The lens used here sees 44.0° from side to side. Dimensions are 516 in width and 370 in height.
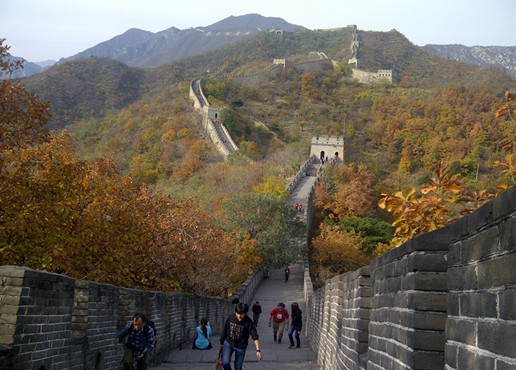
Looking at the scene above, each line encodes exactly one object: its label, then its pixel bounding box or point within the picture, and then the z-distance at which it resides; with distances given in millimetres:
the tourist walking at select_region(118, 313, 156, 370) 7773
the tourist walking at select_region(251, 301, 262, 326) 19203
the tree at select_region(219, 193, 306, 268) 31422
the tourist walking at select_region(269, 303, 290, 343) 16312
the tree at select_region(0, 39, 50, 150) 11484
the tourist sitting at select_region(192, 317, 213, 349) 14170
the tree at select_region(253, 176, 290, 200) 41294
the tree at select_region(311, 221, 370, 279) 34612
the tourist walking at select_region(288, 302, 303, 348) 15469
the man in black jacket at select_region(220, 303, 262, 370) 8758
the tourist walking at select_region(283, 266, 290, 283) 31750
